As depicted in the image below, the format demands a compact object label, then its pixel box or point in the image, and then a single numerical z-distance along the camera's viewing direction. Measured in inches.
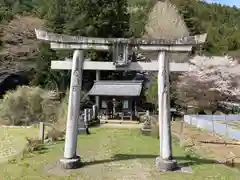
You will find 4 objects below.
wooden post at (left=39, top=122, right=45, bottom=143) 575.2
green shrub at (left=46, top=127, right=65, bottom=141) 605.9
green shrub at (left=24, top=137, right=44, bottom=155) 484.2
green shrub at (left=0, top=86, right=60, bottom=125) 871.7
